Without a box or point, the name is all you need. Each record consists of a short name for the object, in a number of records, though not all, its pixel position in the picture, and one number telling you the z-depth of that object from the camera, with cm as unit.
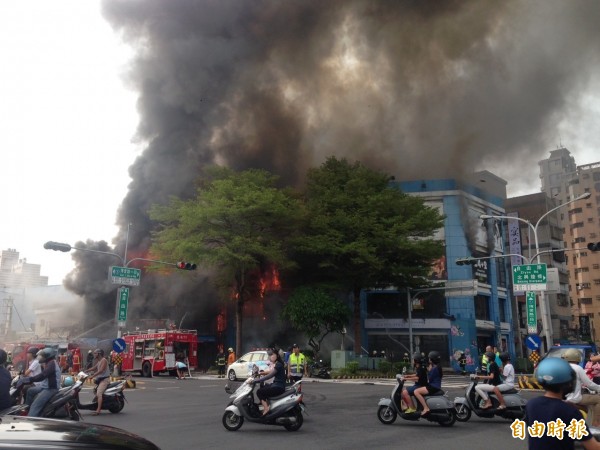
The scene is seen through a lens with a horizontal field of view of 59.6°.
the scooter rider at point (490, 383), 1107
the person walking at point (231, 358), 3034
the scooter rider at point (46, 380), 903
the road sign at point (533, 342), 2127
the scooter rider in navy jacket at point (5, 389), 727
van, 2433
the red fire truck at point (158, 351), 3027
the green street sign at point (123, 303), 2469
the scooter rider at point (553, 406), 338
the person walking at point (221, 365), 3209
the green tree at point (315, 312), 3522
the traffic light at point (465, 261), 2489
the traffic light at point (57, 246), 2248
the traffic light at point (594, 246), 2233
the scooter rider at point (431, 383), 1050
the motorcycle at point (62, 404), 956
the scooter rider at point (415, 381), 1056
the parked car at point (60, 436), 297
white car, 2623
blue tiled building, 4228
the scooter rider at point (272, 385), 1027
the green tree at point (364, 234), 3588
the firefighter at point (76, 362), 3309
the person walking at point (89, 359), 3107
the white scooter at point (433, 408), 1059
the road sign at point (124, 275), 2439
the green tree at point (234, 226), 3512
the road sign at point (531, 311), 2447
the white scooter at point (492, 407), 1096
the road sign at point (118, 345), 2169
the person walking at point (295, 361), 2348
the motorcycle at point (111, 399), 1298
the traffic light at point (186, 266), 2545
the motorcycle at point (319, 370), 2972
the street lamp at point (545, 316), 2242
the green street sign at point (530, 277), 2280
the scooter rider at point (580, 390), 746
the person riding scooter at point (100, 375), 1275
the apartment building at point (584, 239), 8250
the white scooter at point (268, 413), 1017
